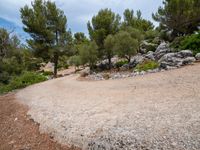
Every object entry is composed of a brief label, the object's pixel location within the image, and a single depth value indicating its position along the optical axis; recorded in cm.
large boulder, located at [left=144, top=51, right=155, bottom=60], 1425
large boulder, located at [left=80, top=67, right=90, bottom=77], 1510
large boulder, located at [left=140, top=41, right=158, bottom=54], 1833
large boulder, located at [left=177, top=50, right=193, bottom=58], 1081
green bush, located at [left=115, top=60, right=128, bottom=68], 1599
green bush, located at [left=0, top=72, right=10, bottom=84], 1629
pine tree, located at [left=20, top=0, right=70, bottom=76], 1816
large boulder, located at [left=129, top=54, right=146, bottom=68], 1401
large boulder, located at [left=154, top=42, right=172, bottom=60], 1347
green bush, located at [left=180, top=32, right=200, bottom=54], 1143
